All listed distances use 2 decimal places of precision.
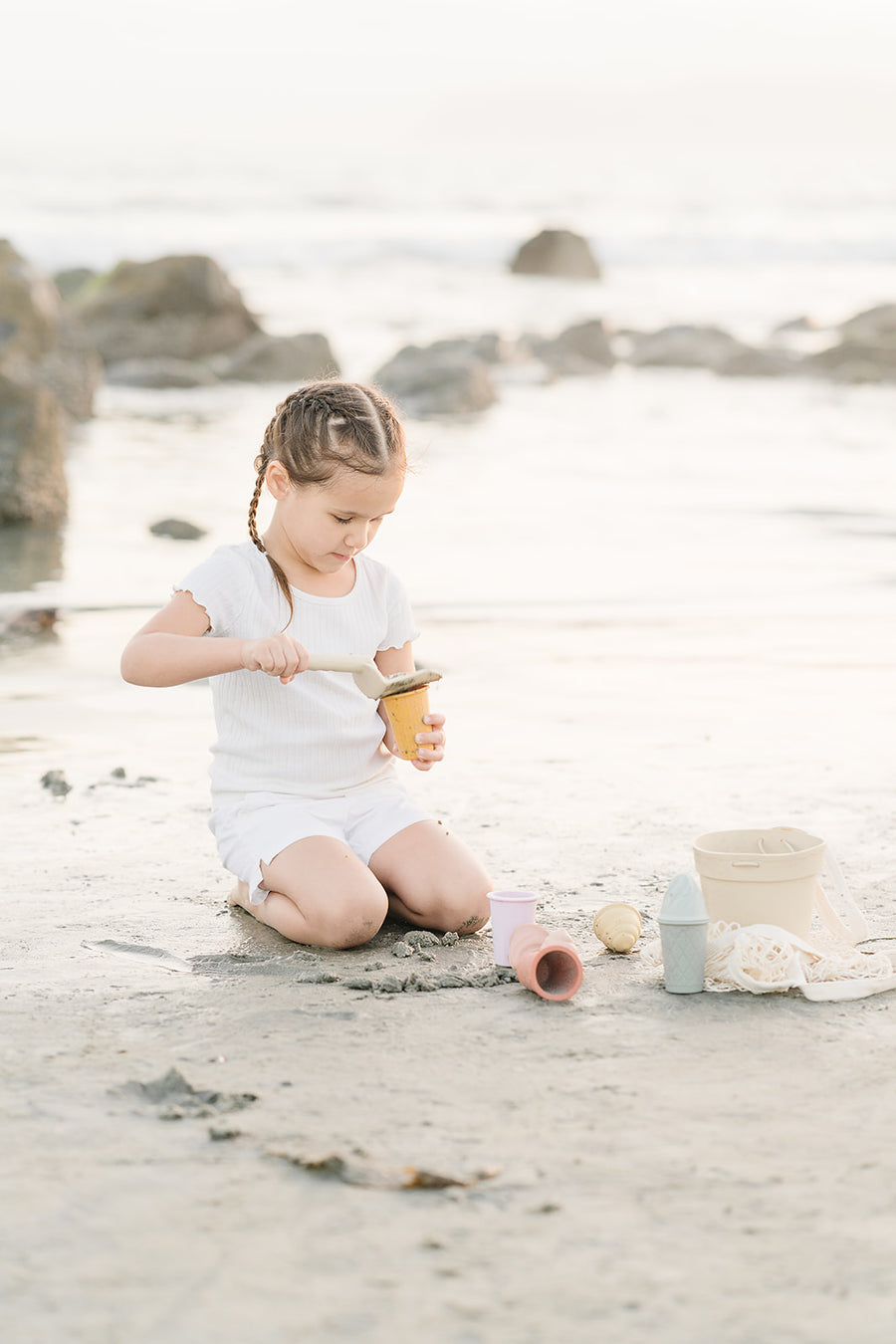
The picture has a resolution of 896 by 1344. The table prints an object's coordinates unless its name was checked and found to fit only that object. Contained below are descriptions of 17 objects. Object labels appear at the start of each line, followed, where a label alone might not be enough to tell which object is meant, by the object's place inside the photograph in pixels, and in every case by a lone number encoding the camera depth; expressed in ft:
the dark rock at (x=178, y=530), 27.17
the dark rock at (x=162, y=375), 56.29
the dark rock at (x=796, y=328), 91.40
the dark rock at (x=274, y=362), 59.52
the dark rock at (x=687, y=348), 70.95
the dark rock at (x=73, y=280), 88.74
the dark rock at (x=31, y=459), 27.99
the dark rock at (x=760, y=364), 64.80
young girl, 10.87
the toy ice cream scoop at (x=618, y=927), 10.33
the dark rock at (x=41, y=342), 44.29
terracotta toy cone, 9.46
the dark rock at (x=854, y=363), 62.85
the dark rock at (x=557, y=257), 111.04
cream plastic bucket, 9.89
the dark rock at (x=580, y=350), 68.80
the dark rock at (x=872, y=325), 75.72
